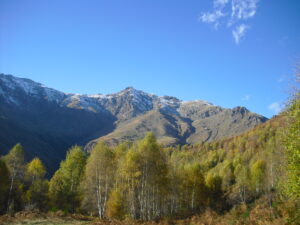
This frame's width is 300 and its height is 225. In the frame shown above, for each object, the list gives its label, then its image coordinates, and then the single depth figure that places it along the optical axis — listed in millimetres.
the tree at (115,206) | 40406
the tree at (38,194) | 53409
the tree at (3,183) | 48666
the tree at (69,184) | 50906
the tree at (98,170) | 39906
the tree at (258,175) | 77994
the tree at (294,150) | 17109
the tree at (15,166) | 53000
